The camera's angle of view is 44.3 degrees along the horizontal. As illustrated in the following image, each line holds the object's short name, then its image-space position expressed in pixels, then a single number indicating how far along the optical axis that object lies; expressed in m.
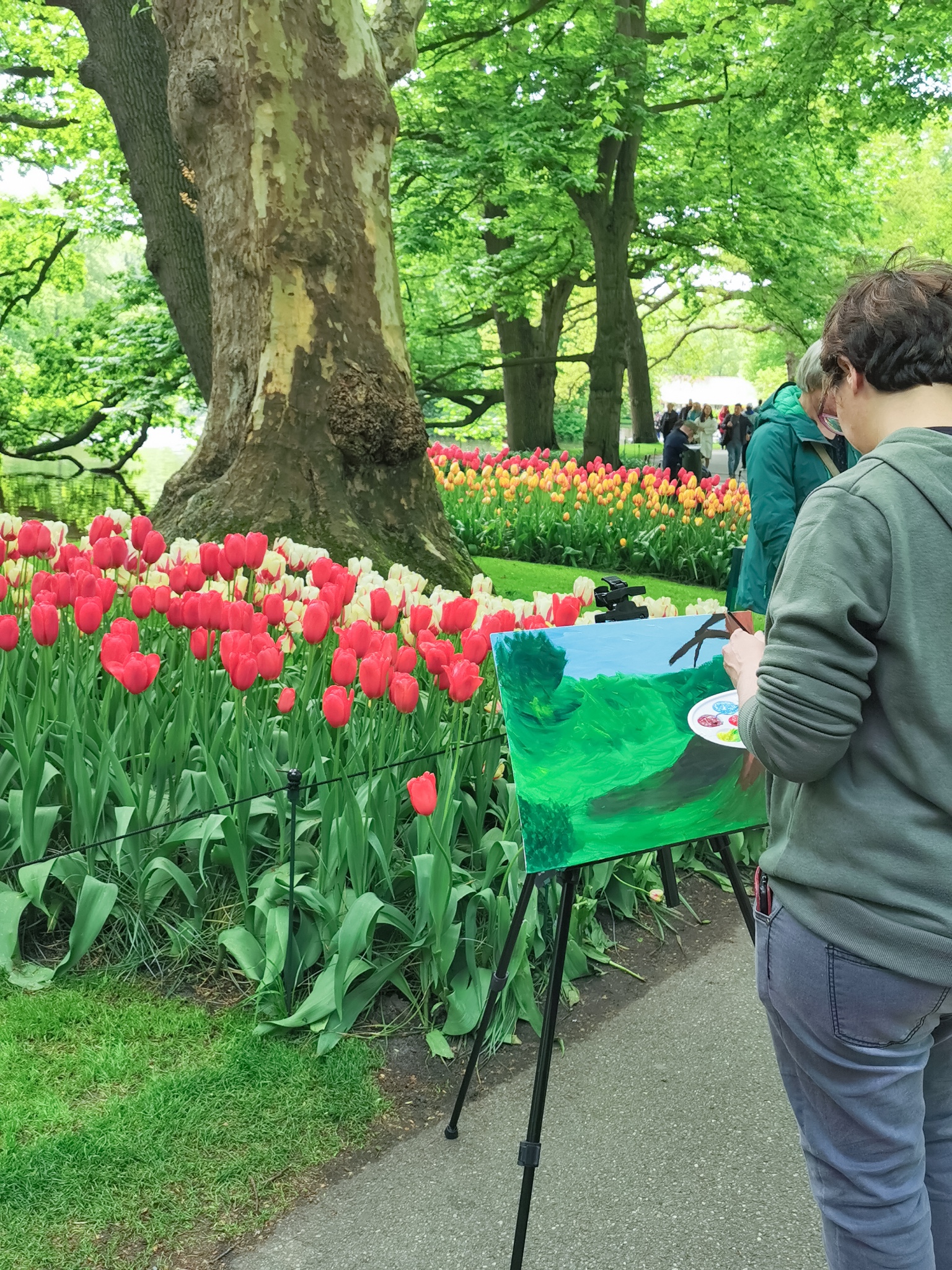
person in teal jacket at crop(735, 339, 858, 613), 4.40
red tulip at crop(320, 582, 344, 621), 3.98
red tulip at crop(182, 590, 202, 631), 3.70
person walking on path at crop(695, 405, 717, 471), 20.73
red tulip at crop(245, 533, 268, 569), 4.40
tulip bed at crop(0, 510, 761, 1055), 3.10
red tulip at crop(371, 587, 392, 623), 3.90
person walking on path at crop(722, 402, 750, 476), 24.14
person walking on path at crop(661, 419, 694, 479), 13.89
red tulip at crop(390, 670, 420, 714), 3.19
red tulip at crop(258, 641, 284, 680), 3.36
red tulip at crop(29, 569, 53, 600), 3.87
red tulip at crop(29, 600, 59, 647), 3.56
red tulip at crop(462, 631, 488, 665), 3.44
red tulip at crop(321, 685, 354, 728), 3.14
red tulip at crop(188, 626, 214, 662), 3.52
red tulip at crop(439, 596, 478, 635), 3.72
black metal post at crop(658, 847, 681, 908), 2.73
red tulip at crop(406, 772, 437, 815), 2.81
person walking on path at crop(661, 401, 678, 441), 23.30
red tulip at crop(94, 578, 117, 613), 3.85
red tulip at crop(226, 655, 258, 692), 3.32
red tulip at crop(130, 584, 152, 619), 3.96
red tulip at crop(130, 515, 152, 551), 4.55
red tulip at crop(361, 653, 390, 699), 3.24
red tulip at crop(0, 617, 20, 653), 3.61
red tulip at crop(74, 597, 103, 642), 3.63
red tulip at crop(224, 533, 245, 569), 4.37
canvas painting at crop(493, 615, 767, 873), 2.31
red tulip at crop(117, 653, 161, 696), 3.30
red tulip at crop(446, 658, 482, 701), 3.31
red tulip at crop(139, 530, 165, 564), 4.51
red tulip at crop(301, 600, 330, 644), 3.70
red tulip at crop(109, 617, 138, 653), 3.41
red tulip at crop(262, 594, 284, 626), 3.87
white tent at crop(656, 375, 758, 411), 47.16
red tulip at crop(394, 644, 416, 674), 3.40
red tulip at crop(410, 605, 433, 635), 3.78
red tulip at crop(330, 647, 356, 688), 3.29
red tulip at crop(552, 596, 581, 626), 3.90
